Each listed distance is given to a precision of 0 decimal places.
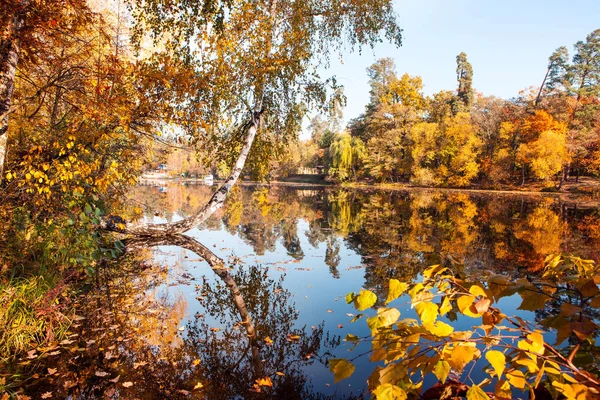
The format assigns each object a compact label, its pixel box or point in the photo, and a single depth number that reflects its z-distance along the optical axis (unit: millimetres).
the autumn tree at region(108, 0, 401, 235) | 8609
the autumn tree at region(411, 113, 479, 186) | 43250
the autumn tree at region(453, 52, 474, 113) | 51562
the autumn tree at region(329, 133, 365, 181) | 50125
